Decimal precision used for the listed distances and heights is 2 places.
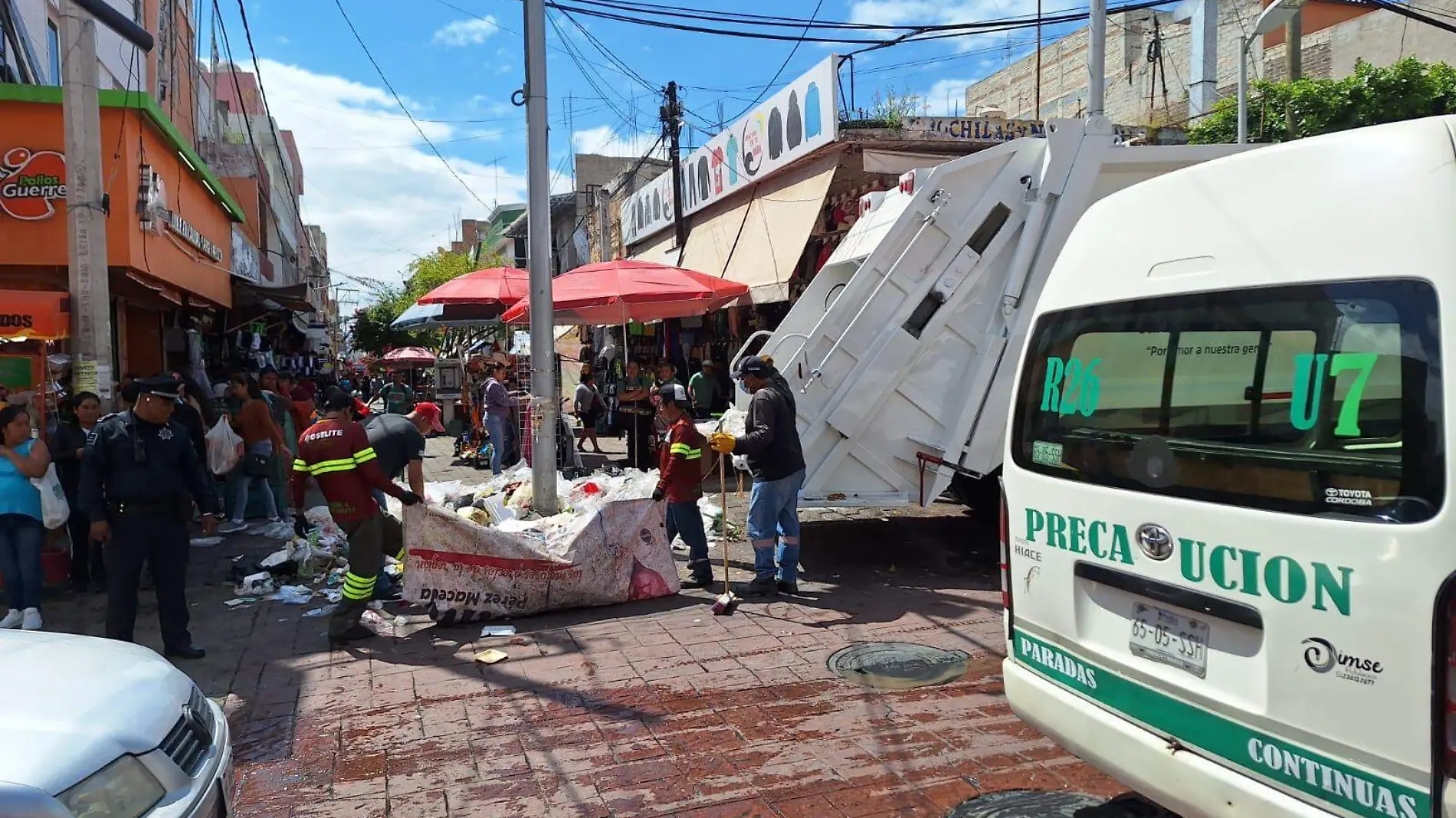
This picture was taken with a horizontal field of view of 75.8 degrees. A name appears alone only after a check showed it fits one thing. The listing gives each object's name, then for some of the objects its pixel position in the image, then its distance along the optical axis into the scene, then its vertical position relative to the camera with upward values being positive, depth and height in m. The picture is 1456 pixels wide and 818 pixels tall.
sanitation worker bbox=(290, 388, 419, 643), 5.84 -0.62
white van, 2.08 -0.31
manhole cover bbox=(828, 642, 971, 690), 5.04 -1.62
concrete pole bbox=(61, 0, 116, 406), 7.79 +1.61
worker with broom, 6.32 -0.61
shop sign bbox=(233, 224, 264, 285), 17.68 +2.62
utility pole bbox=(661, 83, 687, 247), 19.12 +5.14
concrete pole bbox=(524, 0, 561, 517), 8.30 +1.07
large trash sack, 6.07 -1.20
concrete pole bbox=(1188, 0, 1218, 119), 20.52 +6.97
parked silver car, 2.46 -1.00
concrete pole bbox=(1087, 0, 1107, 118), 10.11 +3.57
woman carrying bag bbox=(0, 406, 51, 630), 6.02 -0.81
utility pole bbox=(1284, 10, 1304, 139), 20.11 +6.93
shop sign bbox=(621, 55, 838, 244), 12.70 +3.83
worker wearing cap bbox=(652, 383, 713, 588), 6.94 -0.70
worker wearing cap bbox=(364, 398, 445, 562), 6.44 -0.40
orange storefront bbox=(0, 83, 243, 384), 10.32 +2.26
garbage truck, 6.91 +0.42
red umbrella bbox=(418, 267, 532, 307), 13.06 +1.37
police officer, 5.40 -0.63
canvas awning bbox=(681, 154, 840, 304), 13.28 +2.33
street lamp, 13.18 +5.08
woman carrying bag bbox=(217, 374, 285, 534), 9.40 -0.50
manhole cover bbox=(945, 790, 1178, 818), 3.35 -1.65
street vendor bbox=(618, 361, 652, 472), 12.20 -0.47
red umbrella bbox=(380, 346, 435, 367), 29.76 +0.97
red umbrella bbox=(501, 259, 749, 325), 11.06 +1.08
